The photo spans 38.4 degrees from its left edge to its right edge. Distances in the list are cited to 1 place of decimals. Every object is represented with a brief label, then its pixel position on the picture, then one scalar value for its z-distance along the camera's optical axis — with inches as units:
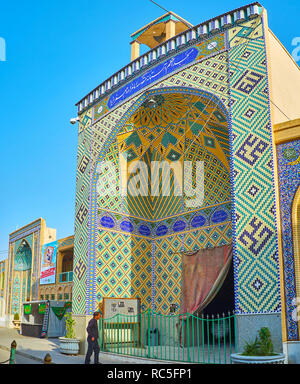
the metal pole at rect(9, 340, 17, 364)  232.0
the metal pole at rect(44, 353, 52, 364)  213.3
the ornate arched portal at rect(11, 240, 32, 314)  906.1
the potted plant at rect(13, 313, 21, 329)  869.2
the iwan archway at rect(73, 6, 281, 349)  285.0
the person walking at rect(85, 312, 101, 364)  299.4
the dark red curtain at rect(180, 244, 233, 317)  378.0
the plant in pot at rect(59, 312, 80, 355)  378.0
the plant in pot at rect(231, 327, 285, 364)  233.8
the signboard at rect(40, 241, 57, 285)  788.0
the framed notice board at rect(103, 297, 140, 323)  401.1
